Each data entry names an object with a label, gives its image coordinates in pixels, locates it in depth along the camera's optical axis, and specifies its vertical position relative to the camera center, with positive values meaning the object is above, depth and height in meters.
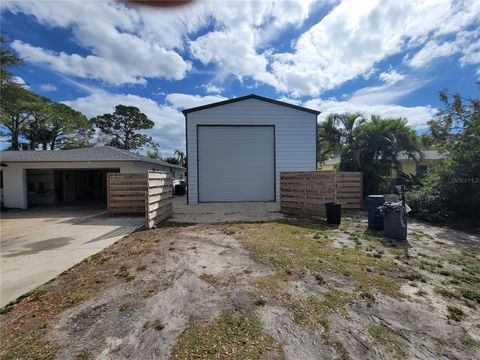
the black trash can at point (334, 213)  7.47 -1.18
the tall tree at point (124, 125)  33.22 +7.35
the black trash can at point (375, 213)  6.74 -1.08
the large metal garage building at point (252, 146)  12.05 +1.46
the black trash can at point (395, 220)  5.78 -1.12
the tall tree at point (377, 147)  11.40 +1.25
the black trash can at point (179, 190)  19.98 -1.09
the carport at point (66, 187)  14.68 -0.57
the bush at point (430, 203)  8.02 -1.03
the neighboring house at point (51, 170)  12.59 +0.52
